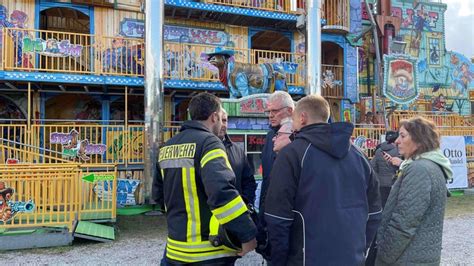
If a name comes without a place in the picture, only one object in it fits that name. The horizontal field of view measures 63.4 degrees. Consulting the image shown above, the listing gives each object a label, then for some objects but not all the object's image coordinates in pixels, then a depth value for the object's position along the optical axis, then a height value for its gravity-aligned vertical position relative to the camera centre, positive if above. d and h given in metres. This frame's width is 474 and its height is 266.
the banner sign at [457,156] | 11.91 -0.65
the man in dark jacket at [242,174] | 3.21 -0.32
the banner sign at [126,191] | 10.38 -1.47
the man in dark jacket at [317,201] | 2.28 -0.39
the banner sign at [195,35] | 13.65 +3.70
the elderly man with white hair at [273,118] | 3.37 +0.17
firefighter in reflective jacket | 2.46 -0.41
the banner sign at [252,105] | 8.37 +0.69
